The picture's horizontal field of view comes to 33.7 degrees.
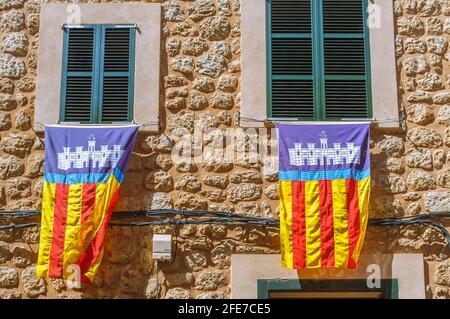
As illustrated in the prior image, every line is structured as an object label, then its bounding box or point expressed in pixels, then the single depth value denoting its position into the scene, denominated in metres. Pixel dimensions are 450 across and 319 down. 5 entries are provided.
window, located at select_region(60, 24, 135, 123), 7.19
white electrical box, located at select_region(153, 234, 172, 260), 6.69
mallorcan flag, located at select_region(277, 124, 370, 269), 6.55
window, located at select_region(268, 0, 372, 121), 7.16
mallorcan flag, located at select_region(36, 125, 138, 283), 6.55
